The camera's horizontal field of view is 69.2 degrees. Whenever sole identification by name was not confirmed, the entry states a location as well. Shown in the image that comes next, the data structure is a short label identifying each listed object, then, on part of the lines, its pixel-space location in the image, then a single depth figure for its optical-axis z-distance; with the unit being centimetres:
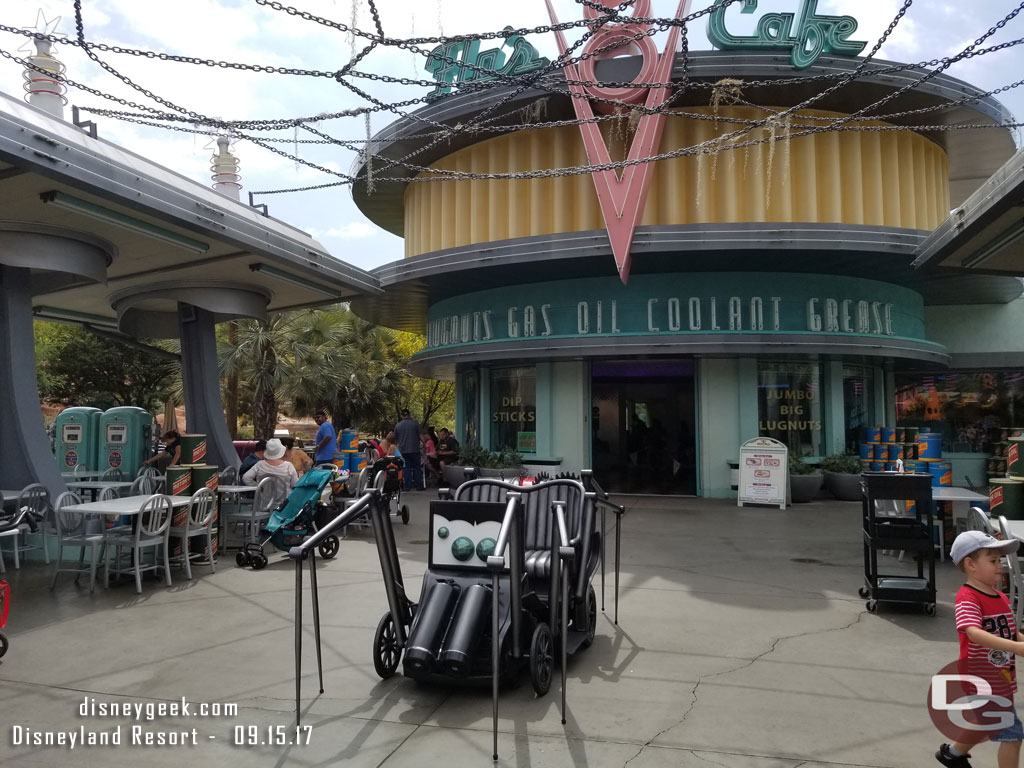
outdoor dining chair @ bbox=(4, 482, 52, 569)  934
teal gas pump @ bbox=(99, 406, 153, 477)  1362
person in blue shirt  1284
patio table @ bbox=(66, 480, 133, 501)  1058
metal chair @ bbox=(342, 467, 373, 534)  1205
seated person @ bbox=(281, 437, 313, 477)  1094
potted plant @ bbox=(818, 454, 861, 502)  1524
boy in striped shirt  325
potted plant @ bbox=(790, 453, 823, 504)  1502
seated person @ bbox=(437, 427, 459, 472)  1808
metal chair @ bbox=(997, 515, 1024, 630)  552
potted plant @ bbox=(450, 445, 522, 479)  1639
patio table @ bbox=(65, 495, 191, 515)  768
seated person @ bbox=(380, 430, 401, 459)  1540
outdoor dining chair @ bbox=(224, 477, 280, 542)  980
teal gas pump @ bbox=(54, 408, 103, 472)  1384
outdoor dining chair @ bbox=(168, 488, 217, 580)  847
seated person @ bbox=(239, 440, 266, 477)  1182
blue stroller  915
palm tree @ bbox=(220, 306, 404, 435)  2610
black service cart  668
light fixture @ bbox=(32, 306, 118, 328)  1688
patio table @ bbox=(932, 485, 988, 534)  851
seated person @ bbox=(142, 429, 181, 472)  1167
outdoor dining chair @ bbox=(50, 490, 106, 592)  793
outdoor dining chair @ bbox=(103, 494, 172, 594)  785
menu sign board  1444
